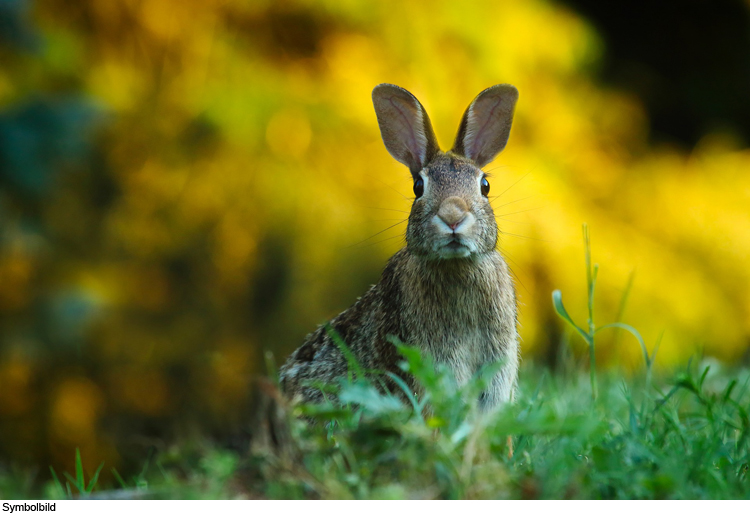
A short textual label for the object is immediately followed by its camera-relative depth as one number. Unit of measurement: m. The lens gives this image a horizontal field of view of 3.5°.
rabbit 7.45
